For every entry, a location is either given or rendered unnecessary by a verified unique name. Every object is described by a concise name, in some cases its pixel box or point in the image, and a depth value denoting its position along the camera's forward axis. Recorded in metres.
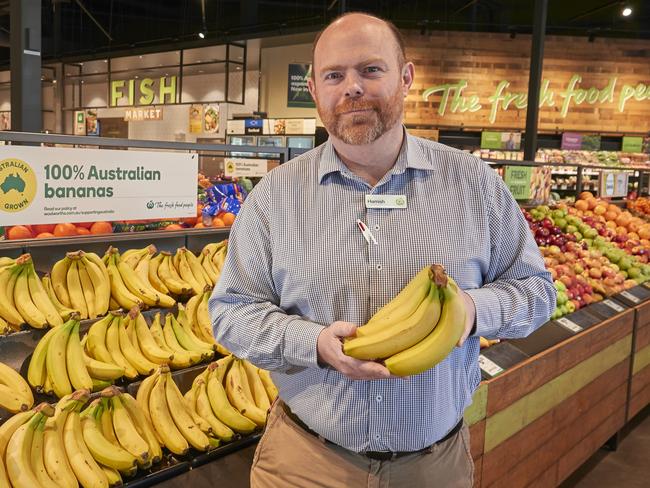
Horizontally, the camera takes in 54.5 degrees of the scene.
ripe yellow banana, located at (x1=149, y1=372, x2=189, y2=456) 2.15
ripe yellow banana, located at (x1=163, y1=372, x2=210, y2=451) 2.18
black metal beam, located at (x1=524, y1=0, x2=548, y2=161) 6.80
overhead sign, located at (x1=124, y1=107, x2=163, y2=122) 15.20
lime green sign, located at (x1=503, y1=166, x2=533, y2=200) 5.05
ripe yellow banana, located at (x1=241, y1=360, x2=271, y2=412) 2.47
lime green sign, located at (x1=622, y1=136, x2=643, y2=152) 12.05
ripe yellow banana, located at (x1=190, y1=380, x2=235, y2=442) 2.26
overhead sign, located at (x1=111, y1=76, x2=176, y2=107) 14.91
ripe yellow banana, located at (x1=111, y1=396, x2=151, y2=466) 2.01
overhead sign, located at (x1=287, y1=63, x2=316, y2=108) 12.98
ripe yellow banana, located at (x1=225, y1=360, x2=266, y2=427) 2.36
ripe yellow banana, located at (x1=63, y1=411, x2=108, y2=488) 1.87
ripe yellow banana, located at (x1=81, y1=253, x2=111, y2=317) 2.58
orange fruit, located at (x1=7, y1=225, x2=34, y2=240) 2.65
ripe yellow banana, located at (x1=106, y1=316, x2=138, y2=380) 2.36
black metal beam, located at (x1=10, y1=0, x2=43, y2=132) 3.79
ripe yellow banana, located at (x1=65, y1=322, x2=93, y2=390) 2.19
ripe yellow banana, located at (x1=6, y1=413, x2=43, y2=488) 1.78
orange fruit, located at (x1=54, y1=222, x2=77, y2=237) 2.83
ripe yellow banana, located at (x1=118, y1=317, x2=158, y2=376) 2.38
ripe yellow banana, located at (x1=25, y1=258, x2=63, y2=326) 2.37
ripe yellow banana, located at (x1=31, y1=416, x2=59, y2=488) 1.82
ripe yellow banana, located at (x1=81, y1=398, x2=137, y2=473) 1.94
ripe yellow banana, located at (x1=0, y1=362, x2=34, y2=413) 2.06
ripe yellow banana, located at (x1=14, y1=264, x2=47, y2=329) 2.31
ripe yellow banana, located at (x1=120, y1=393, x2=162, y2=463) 2.10
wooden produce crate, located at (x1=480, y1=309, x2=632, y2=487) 2.81
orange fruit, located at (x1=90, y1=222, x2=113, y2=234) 2.96
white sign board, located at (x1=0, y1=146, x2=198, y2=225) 2.48
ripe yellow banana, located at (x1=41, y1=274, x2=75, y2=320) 2.41
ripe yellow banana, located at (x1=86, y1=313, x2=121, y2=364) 2.34
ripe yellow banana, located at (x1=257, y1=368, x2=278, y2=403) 2.56
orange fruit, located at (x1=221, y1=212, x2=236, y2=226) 3.60
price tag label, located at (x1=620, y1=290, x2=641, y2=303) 4.28
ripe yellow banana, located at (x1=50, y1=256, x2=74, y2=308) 2.55
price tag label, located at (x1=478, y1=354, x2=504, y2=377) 2.73
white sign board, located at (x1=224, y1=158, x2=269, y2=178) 3.93
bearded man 1.47
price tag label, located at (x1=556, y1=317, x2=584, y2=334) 3.46
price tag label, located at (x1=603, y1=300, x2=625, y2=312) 4.04
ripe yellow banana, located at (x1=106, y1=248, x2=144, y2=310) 2.65
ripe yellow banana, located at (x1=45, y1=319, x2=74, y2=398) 2.16
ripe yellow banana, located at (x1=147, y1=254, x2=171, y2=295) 2.89
